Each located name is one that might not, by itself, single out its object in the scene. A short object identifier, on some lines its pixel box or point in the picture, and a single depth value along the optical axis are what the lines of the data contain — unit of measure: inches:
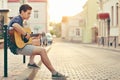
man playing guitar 184.3
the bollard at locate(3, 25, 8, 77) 191.8
